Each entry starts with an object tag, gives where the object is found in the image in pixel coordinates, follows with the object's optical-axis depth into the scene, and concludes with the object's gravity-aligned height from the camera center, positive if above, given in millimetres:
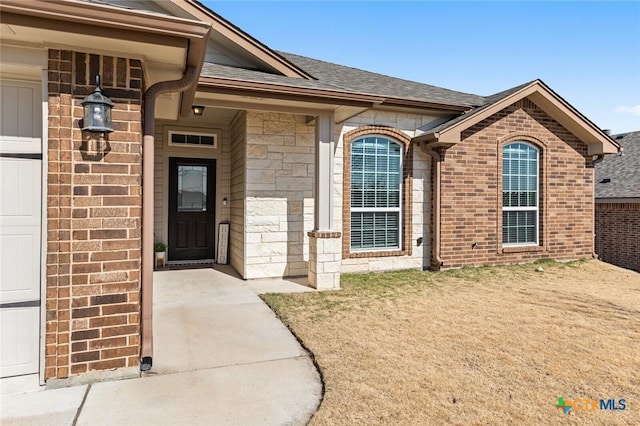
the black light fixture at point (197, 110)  6362 +1878
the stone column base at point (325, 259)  6004 -772
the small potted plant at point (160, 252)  7434 -815
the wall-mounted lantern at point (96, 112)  2640 +753
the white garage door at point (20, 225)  2734 -100
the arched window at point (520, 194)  8492 +527
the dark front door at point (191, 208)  7961 +114
